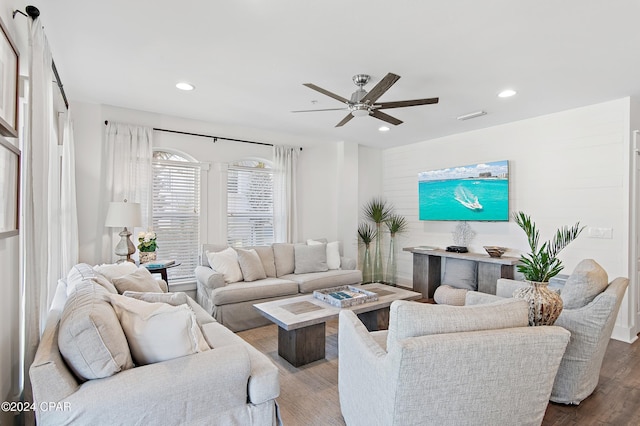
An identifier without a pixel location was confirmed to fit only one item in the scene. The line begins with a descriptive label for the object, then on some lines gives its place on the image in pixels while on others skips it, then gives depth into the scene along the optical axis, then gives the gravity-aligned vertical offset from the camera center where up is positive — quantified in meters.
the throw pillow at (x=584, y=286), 2.46 -0.53
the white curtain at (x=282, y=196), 5.39 +0.27
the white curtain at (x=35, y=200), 1.79 +0.07
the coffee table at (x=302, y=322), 2.92 -0.94
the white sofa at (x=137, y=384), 1.44 -0.81
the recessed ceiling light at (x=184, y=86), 3.41 +1.30
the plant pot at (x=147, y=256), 4.14 -0.55
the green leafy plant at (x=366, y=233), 6.20 -0.38
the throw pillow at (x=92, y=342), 1.53 -0.61
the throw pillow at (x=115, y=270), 2.85 -0.51
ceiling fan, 2.73 +0.98
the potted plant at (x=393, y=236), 6.28 -0.43
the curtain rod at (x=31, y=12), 1.83 +1.10
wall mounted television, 4.75 +0.33
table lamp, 3.68 -0.07
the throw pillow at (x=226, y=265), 4.25 -0.67
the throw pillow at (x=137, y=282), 2.59 -0.56
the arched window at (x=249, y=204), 5.09 +0.14
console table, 4.55 -0.81
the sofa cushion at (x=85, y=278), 2.29 -0.47
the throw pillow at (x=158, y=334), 1.75 -0.64
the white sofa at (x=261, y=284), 3.93 -0.92
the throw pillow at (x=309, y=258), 4.98 -0.69
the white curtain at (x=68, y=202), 3.12 +0.09
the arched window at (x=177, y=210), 4.50 +0.03
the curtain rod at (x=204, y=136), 4.46 +1.10
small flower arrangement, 3.96 -0.35
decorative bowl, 4.64 -0.52
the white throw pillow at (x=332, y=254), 5.23 -0.65
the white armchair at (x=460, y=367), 1.56 -0.75
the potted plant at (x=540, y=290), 2.24 -0.52
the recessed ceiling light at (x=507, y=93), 3.52 +1.29
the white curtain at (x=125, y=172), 4.11 +0.50
